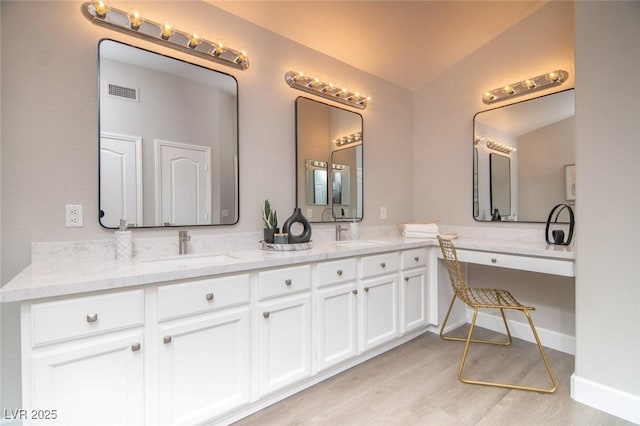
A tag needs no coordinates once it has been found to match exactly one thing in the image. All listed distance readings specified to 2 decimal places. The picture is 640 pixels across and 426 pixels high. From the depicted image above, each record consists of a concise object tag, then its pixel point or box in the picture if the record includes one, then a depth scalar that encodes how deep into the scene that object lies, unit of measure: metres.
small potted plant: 2.07
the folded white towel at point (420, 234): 2.72
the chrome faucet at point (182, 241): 1.83
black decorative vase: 2.05
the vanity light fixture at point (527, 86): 2.38
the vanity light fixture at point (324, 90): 2.39
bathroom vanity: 1.13
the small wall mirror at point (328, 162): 2.48
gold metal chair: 1.91
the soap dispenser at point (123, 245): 1.63
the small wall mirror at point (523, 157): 2.39
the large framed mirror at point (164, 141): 1.67
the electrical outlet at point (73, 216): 1.56
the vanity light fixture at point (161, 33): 1.60
